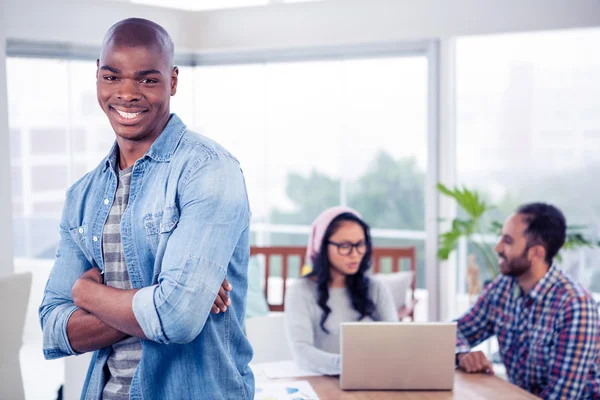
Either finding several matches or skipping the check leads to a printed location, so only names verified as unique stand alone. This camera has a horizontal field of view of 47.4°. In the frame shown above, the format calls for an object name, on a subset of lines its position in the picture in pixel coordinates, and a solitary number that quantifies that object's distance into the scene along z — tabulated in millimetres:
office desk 2176
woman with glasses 2859
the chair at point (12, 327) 2375
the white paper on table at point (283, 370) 2410
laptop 2154
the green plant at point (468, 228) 4004
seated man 2617
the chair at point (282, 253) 4293
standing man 1261
